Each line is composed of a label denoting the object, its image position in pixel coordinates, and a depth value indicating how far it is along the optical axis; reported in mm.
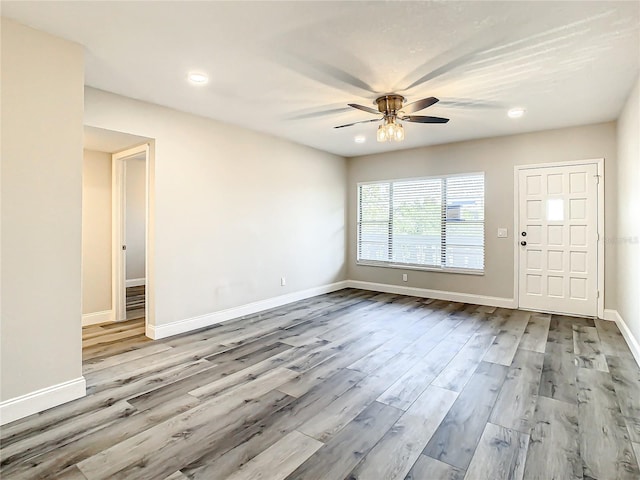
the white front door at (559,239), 4695
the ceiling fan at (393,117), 3426
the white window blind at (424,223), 5625
